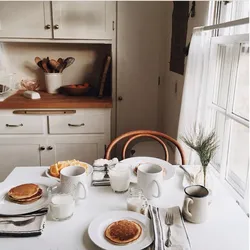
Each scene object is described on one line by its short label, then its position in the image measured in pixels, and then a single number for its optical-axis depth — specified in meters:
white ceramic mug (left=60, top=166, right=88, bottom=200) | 1.13
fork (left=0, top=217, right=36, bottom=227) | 1.01
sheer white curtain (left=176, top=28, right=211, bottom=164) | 1.65
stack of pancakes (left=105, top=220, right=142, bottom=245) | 0.94
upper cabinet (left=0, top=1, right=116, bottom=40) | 2.49
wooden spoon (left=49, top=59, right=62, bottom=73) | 2.73
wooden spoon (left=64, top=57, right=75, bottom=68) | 2.76
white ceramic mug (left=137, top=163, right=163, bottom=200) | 1.16
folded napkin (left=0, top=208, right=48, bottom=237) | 0.97
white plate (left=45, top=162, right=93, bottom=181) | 1.30
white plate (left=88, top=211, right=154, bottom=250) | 0.92
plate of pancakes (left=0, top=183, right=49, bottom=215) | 1.09
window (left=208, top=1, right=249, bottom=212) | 1.49
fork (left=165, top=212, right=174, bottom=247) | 0.93
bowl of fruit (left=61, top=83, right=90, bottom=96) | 2.70
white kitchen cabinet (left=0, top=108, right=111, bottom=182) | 2.52
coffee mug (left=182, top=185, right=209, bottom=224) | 1.04
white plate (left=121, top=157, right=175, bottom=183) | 1.34
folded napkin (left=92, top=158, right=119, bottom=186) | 1.31
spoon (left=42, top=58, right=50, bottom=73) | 2.76
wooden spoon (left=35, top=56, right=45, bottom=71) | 2.76
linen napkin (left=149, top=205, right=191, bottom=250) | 0.92
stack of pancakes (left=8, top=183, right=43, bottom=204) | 1.14
